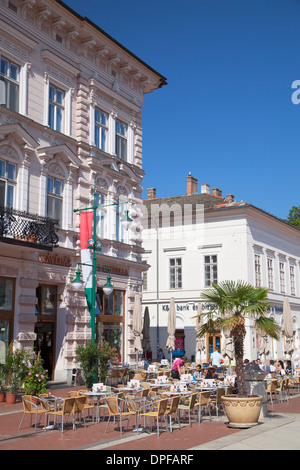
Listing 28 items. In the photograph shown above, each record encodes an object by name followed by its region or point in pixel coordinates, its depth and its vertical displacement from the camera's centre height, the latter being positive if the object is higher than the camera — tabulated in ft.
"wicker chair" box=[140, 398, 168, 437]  39.37 -5.08
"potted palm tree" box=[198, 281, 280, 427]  41.26 +1.16
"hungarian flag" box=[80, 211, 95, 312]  68.23 +11.16
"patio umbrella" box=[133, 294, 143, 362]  80.07 +1.44
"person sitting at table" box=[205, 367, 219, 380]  57.23 -3.71
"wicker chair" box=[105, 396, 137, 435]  40.11 -5.26
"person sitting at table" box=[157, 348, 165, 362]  110.42 -3.26
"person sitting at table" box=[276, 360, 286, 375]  68.86 -4.00
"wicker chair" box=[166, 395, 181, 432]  41.16 -5.11
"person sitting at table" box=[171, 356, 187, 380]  66.13 -3.41
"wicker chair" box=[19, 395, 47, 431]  40.09 -5.08
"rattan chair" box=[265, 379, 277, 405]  57.98 -5.12
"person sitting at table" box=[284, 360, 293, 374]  77.65 -4.54
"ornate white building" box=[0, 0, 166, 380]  63.10 +22.03
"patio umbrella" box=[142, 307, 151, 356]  85.51 +0.55
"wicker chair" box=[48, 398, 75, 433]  39.14 -5.00
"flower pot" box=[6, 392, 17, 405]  53.52 -5.86
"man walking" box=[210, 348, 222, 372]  81.25 -3.27
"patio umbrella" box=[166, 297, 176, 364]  93.66 +2.16
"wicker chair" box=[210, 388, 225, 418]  47.83 -4.86
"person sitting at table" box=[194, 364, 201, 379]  62.39 -4.07
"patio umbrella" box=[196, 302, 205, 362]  97.49 -1.30
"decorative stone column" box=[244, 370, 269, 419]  47.85 -3.91
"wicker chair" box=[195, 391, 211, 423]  44.75 -5.01
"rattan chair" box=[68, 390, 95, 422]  43.11 -4.53
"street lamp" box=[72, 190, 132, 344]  60.95 +6.20
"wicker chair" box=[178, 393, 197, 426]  43.26 -5.18
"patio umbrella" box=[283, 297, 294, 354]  88.99 +1.45
